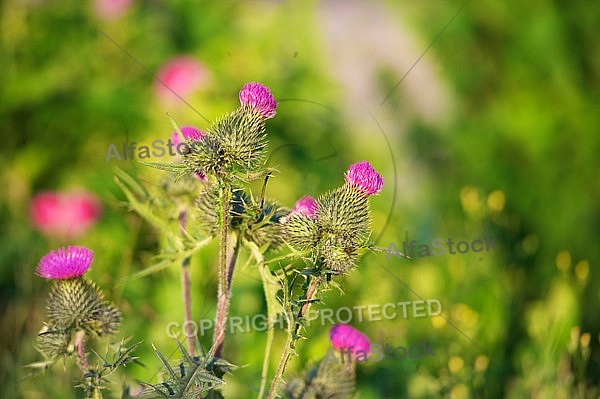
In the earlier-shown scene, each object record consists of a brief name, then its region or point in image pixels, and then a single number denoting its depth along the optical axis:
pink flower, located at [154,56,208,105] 8.41
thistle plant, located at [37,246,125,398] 3.50
